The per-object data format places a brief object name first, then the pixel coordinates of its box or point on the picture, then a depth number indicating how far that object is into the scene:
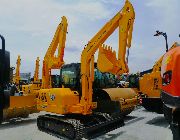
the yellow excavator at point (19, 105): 5.89
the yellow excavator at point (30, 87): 9.26
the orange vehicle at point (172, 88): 1.60
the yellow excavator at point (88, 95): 4.63
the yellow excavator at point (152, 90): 6.07
